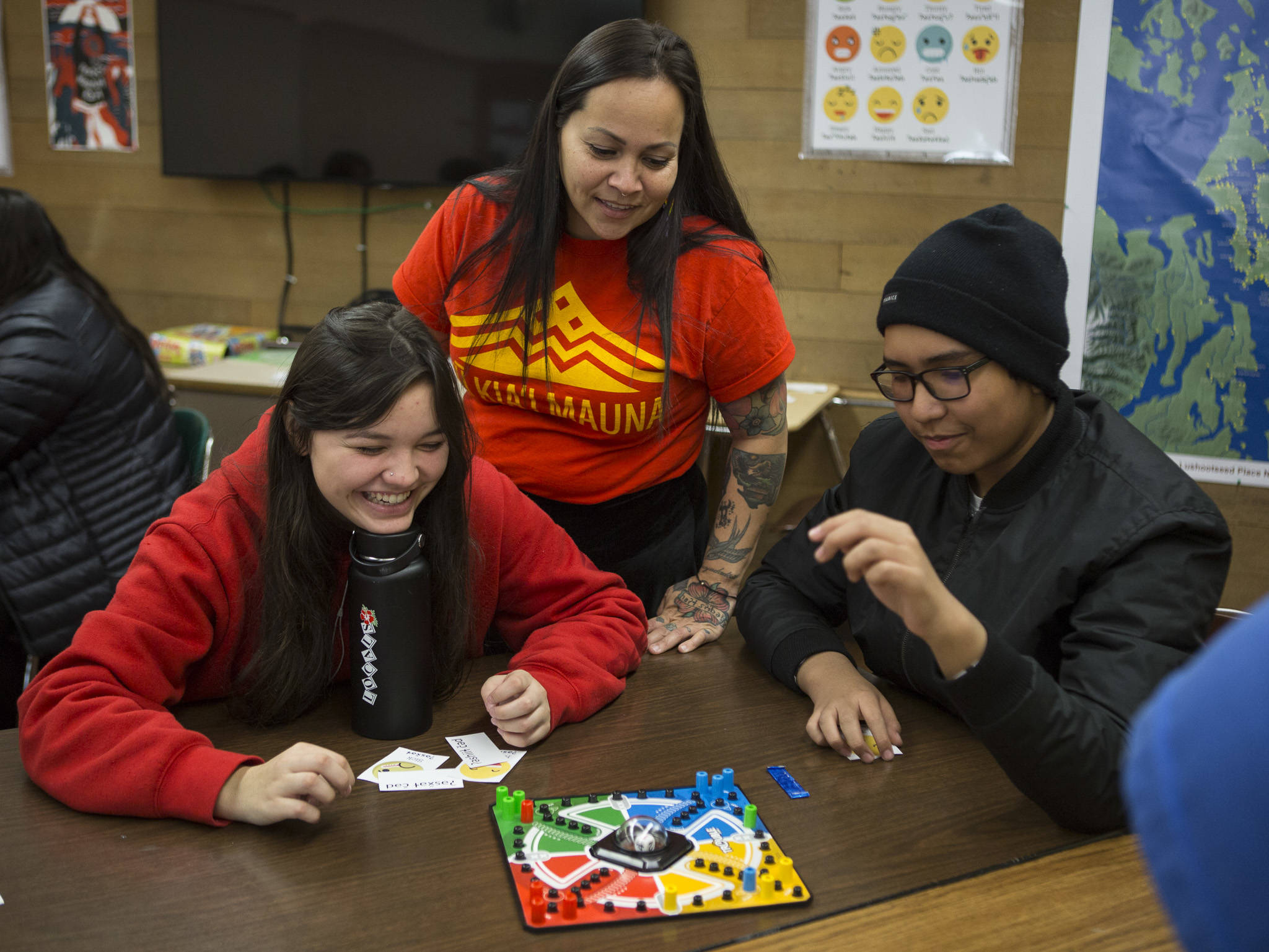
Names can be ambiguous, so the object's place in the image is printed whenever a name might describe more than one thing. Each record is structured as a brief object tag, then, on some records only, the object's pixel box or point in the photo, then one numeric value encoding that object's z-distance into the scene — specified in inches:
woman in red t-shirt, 56.0
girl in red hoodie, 39.7
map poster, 107.9
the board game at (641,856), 33.7
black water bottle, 42.4
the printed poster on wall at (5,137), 149.5
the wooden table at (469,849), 32.3
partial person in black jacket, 76.4
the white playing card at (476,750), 42.8
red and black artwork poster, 142.9
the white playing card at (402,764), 41.4
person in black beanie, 37.9
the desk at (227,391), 118.2
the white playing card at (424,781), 40.5
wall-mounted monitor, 125.3
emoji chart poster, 113.0
